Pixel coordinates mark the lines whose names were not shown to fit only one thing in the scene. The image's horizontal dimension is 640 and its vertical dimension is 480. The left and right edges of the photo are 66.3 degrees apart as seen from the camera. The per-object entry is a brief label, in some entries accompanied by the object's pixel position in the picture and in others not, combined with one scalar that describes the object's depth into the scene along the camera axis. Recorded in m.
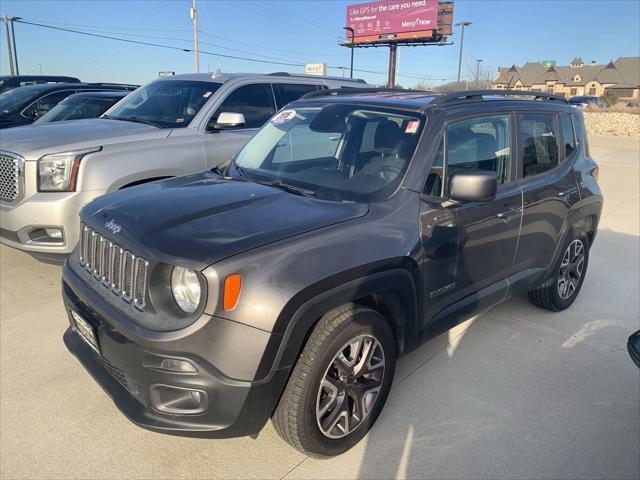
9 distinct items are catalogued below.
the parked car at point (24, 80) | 12.04
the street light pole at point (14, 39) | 34.25
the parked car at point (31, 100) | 8.54
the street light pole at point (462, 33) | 42.07
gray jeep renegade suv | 2.11
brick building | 89.56
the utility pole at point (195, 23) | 36.50
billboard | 43.84
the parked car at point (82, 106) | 7.46
